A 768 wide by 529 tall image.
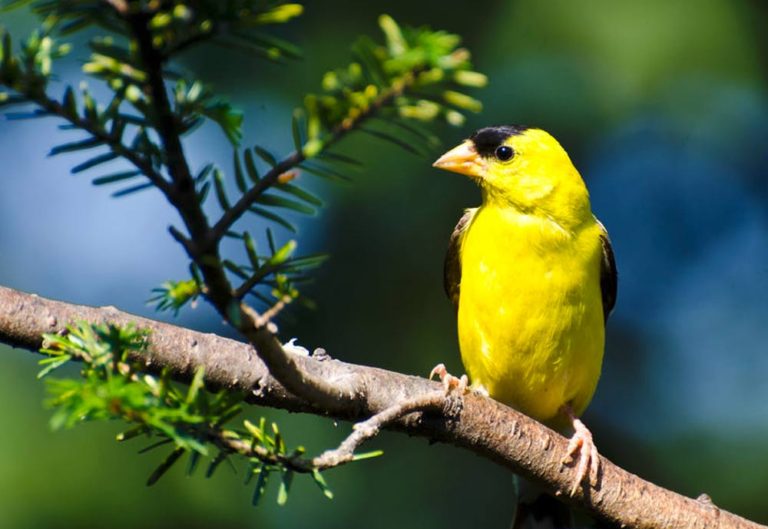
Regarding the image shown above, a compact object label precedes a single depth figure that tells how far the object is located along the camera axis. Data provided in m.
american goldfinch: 6.42
